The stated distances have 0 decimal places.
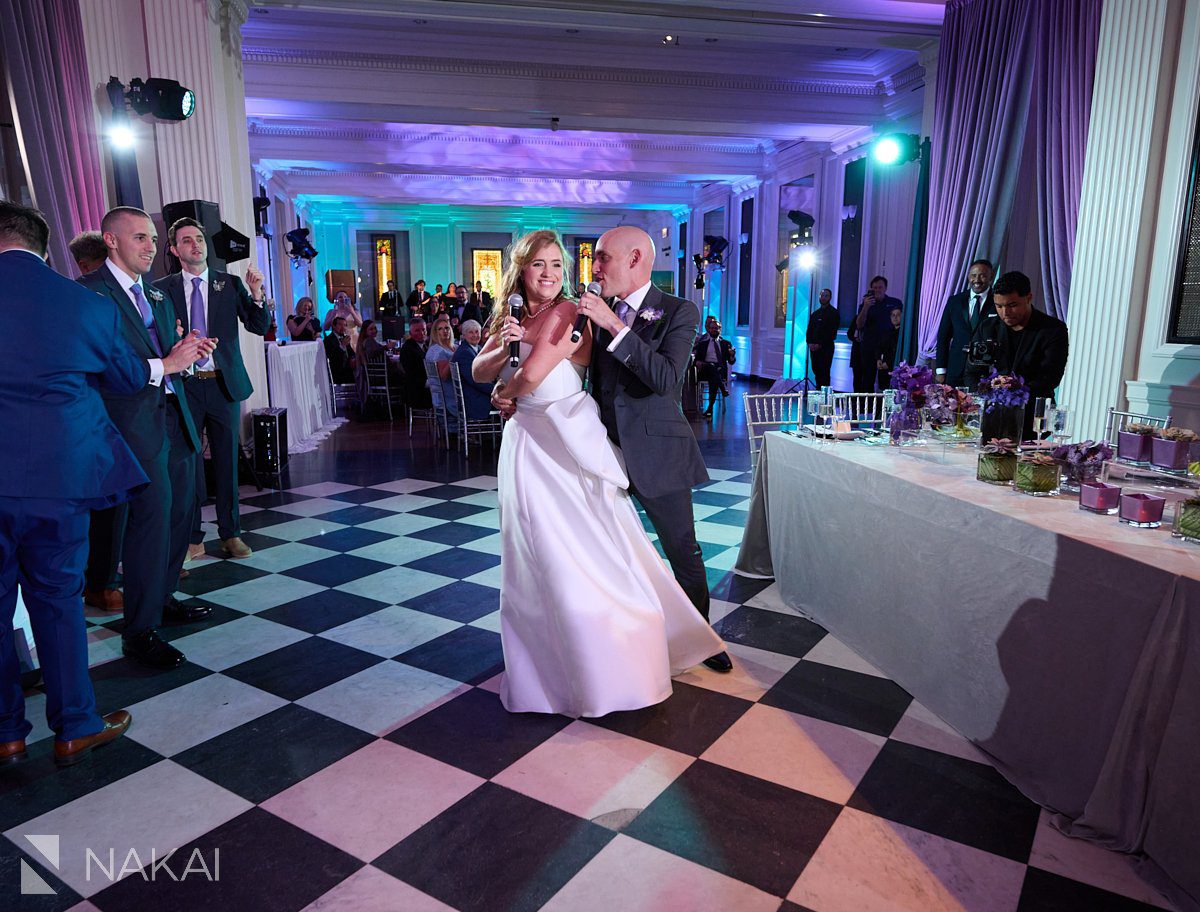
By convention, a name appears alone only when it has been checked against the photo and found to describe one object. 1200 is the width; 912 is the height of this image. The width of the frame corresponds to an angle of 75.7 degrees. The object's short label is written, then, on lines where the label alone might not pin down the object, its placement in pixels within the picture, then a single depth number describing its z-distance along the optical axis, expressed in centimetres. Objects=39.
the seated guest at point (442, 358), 757
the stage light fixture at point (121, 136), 516
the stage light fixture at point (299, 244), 1441
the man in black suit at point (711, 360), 1005
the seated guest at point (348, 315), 1165
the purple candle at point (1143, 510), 212
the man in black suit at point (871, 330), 923
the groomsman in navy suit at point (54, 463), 210
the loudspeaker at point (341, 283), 2044
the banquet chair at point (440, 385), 762
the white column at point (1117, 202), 431
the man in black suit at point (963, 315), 603
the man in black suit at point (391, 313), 1401
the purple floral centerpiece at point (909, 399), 332
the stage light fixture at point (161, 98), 527
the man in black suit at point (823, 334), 1049
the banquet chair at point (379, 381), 995
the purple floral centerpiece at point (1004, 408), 286
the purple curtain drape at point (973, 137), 619
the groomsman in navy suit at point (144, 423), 291
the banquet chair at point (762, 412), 434
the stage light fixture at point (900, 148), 885
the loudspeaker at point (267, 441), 609
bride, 247
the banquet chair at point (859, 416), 394
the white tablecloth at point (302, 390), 706
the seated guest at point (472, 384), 708
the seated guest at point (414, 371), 848
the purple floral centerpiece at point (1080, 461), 244
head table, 180
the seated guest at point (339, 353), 1014
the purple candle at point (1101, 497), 225
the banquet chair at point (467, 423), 715
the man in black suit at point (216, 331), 395
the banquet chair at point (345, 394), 1137
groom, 259
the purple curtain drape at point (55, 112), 367
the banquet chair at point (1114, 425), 308
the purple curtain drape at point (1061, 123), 541
